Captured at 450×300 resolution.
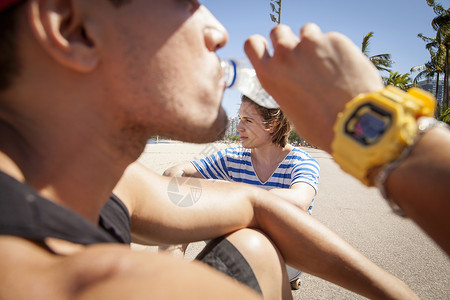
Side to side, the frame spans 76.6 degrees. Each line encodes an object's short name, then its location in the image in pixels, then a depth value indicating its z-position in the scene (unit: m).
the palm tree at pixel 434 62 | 27.19
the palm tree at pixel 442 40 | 23.78
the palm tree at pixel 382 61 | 30.02
